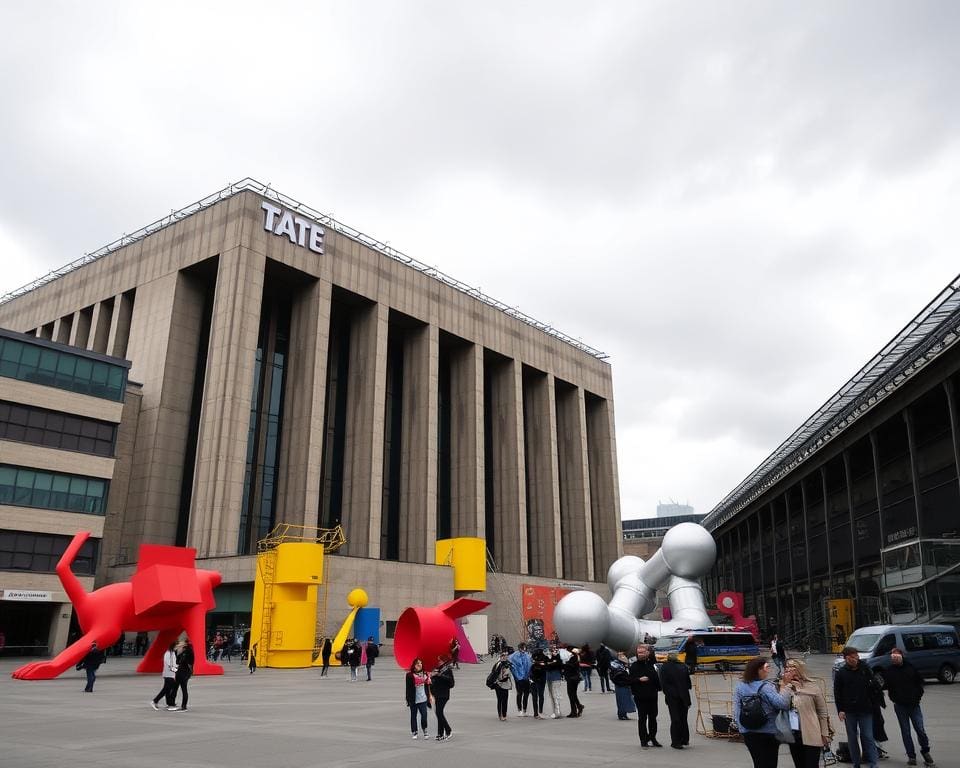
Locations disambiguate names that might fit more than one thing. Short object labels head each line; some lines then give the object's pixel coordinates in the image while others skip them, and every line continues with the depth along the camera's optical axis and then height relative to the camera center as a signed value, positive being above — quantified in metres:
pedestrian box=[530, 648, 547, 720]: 16.11 -1.32
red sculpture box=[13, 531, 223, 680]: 25.78 +0.15
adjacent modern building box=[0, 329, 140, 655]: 39.62 +6.90
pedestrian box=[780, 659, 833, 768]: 7.93 -1.05
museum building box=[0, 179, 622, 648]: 46.41 +14.26
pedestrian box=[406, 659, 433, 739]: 13.16 -1.30
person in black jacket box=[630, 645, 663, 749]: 12.12 -1.17
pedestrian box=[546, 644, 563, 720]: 16.19 -1.24
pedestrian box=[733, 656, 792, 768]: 7.87 -1.00
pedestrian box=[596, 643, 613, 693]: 22.58 -1.31
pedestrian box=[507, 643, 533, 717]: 16.50 -1.26
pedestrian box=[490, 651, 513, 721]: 15.61 -1.30
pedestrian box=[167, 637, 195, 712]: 16.77 -1.18
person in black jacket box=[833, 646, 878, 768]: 9.95 -1.02
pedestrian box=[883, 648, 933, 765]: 10.24 -1.04
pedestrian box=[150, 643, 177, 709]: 17.01 -1.46
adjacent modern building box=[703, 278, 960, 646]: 31.41 +6.68
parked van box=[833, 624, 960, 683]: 24.31 -0.81
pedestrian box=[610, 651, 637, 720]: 15.20 -1.34
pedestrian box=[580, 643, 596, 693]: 19.52 -1.15
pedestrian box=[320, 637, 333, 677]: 30.28 -1.57
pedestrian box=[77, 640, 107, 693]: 21.22 -1.45
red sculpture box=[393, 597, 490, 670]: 23.69 -0.69
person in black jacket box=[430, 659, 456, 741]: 13.13 -1.28
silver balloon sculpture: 29.69 +0.58
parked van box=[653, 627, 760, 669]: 27.41 -1.04
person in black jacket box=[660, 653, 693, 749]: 11.96 -1.19
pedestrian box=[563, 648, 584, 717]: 16.30 -1.32
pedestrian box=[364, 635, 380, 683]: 28.05 -1.47
